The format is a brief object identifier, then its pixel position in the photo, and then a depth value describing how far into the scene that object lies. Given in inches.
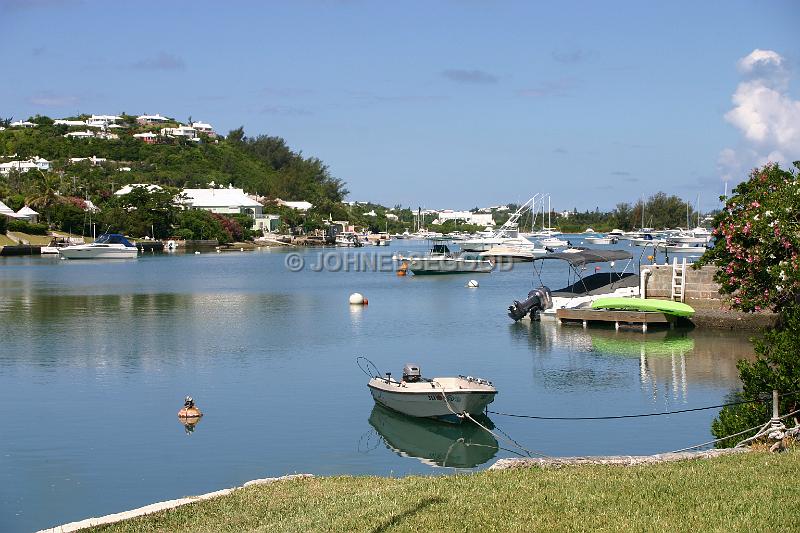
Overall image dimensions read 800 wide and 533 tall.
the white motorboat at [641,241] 6889.8
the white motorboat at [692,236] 5944.9
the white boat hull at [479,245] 5708.7
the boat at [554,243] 5989.2
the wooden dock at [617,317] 1851.6
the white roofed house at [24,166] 7140.8
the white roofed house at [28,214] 5418.3
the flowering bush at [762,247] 904.9
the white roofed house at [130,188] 6280.5
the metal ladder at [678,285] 1947.6
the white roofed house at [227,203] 7237.7
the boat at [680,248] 4400.3
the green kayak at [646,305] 1844.2
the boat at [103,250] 4849.9
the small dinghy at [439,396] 1026.7
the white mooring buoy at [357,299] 2524.6
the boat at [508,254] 4712.1
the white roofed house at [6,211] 5289.4
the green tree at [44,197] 5684.1
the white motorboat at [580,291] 2074.3
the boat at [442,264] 3727.9
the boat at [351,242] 7308.1
